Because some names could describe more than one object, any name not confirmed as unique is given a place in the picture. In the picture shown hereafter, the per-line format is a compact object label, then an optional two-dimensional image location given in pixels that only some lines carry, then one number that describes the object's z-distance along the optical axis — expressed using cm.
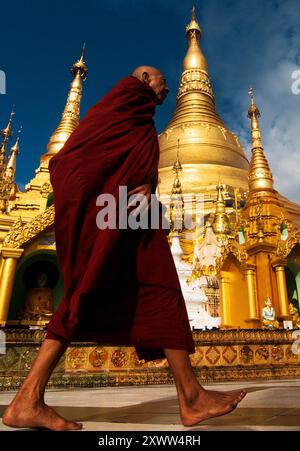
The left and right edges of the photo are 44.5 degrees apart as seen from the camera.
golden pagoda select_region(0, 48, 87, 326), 813
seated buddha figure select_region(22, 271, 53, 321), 904
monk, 153
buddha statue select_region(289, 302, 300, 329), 1011
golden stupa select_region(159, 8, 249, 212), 2214
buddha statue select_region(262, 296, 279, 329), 897
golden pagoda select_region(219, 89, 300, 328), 1032
